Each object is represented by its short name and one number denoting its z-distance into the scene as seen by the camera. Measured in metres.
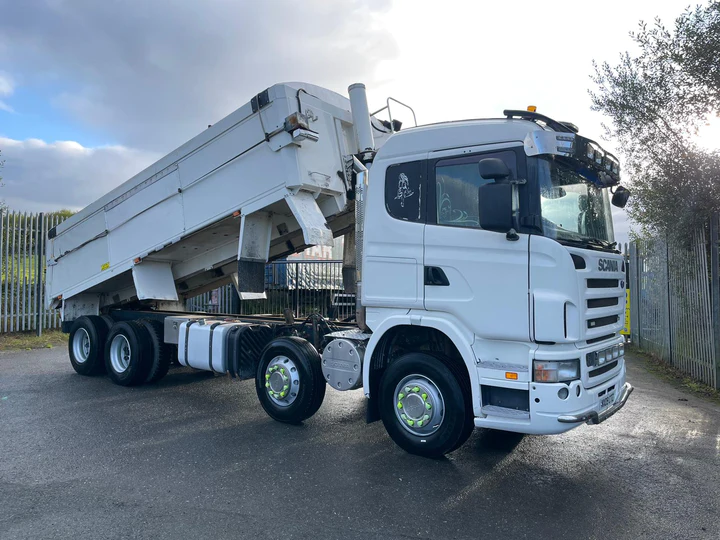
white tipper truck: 4.35
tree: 7.46
